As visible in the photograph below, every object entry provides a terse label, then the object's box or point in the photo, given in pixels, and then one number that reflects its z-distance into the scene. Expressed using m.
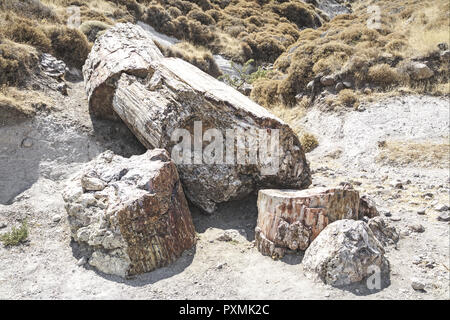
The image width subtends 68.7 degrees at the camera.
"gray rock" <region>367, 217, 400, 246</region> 4.88
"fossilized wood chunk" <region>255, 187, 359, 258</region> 4.61
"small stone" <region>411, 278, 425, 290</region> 3.78
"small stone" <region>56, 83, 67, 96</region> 8.52
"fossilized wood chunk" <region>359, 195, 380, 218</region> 5.29
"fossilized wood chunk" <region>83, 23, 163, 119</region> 7.29
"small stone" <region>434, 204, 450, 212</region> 5.46
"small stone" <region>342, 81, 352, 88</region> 11.18
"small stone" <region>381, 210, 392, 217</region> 5.57
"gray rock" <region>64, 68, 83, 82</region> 9.49
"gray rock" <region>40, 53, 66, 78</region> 8.84
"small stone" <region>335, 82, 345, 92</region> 11.23
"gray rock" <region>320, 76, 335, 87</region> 11.54
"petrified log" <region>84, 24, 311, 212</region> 5.69
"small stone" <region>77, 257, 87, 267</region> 4.69
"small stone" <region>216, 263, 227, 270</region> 4.58
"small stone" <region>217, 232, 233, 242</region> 5.35
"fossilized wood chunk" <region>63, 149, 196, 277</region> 4.51
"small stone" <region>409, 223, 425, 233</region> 5.03
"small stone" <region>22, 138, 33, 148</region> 6.86
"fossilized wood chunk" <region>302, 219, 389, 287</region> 3.94
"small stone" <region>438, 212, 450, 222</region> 5.19
